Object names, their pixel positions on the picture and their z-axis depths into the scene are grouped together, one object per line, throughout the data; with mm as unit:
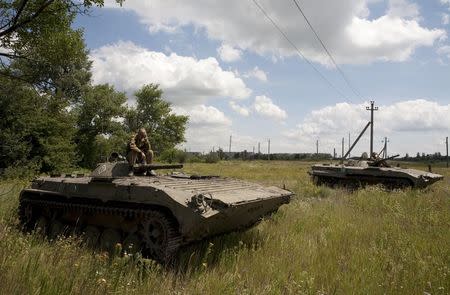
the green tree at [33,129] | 20344
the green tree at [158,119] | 40312
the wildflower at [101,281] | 4037
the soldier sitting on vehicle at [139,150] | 8820
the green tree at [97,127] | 31469
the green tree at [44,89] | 11570
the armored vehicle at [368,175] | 16531
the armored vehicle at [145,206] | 6566
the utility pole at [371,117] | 39812
